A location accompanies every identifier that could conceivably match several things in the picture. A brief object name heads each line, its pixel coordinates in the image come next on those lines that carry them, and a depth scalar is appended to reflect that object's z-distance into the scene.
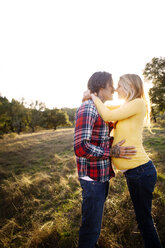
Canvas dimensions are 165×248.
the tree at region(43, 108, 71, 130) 40.44
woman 1.75
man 1.69
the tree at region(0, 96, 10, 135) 16.89
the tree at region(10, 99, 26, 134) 30.34
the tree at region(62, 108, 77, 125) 74.91
